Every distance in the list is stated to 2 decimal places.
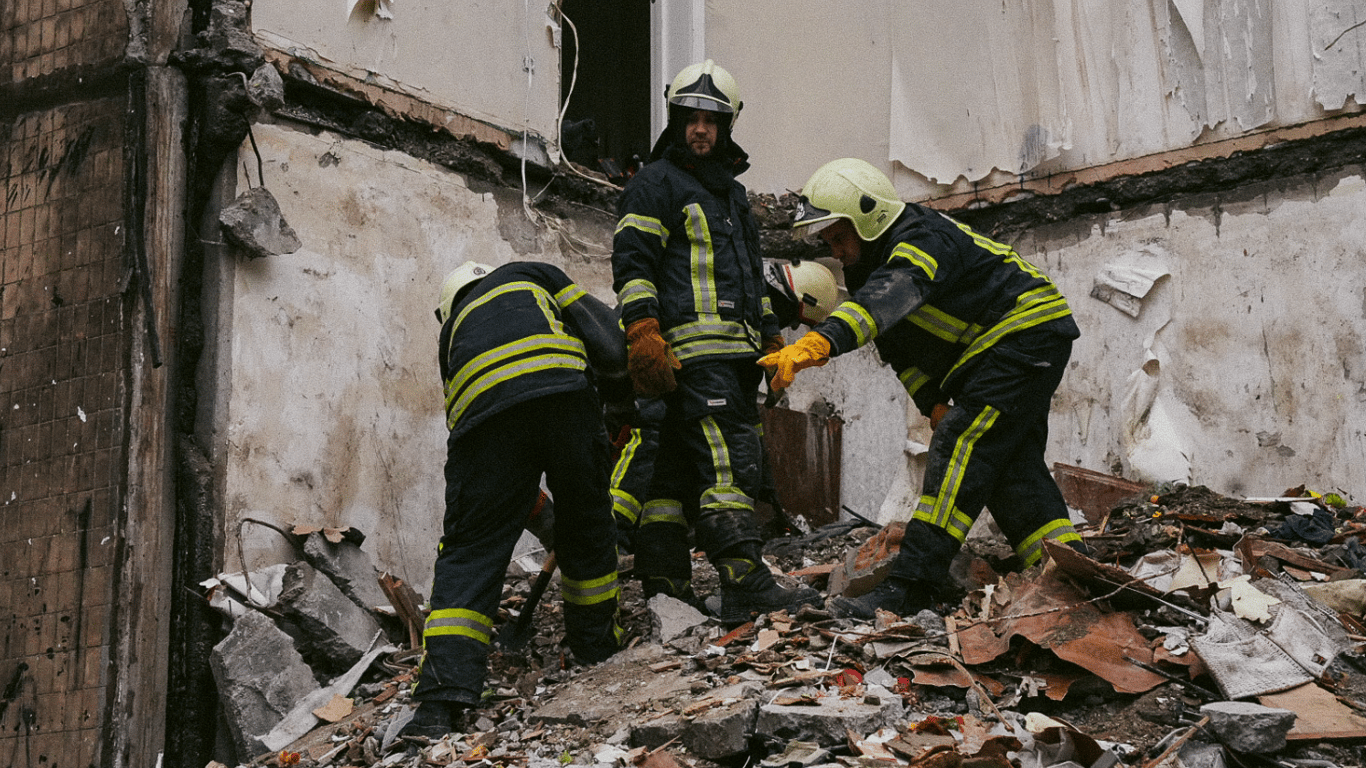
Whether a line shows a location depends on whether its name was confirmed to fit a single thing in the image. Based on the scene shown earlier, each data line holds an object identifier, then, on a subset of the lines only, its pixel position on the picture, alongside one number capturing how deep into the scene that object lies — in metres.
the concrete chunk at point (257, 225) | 4.92
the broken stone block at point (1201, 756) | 3.29
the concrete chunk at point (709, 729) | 3.44
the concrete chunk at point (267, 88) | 4.99
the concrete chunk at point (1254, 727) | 3.27
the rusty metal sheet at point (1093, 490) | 6.12
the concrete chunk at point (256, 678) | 4.60
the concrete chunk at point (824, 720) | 3.41
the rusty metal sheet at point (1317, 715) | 3.33
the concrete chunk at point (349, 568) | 5.02
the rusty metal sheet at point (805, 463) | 6.86
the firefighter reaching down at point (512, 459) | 4.03
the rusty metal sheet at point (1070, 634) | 3.75
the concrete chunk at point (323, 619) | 4.82
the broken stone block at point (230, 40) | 5.01
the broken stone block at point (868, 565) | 4.70
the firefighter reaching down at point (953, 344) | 4.42
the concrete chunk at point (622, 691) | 3.88
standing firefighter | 4.43
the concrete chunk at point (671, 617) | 4.44
